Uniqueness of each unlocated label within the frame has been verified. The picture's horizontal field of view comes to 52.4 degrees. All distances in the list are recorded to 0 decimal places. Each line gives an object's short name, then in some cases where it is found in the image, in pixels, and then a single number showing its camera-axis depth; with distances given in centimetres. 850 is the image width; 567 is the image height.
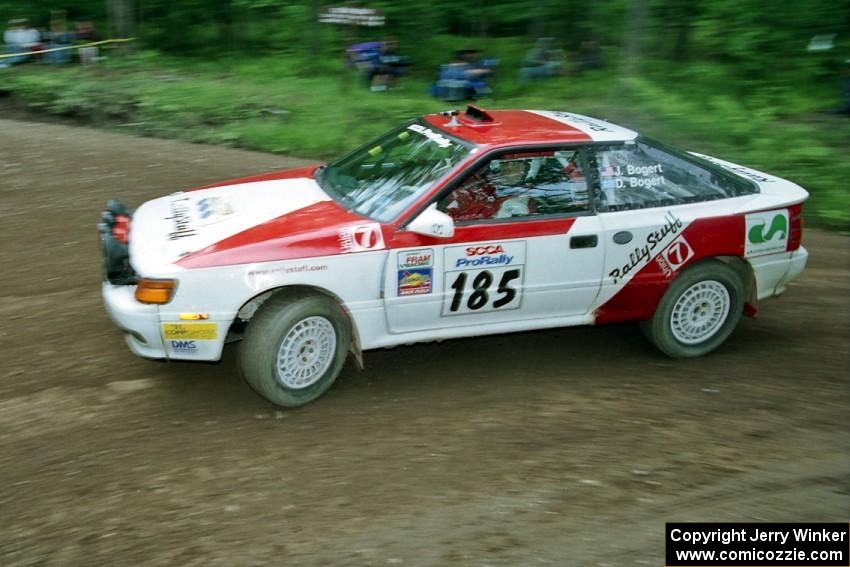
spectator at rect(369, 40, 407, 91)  1616
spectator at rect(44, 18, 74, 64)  1836
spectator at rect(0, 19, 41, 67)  1845
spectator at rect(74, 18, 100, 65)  1814
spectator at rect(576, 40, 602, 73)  1656
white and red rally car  486
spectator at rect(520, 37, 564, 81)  1638
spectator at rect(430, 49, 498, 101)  1543
